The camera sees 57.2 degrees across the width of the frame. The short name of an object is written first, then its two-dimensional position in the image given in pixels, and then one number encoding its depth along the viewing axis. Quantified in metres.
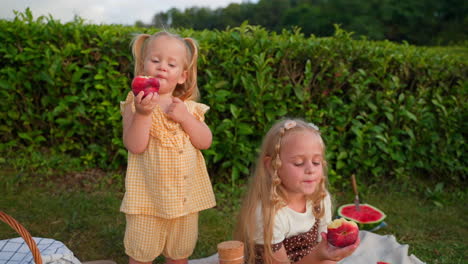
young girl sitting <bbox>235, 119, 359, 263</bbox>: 2.60
